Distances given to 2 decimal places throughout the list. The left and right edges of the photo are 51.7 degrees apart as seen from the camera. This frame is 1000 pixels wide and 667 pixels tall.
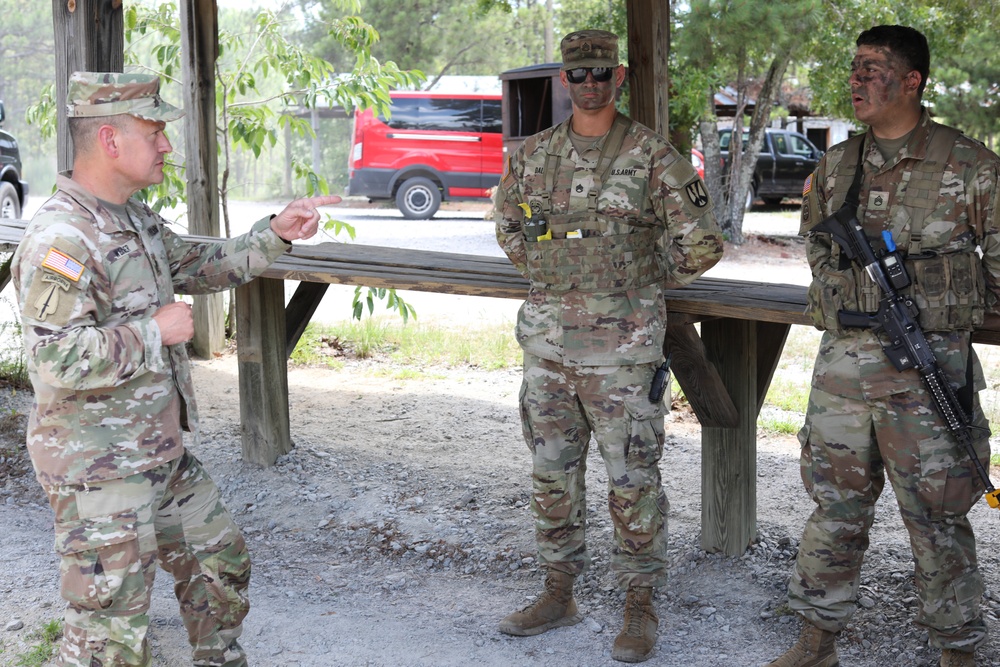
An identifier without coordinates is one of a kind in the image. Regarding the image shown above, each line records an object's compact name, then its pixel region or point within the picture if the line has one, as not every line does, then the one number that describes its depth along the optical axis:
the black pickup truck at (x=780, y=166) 19.02
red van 16.72
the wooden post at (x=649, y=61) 4.57
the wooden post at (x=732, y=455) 3.90
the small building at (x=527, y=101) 10.86
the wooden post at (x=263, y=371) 4.96
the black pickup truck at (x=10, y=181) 11.30
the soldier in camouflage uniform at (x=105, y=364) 2.37
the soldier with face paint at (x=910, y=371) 2.82
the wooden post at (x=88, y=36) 4.06
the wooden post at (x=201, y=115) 6.25
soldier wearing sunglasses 3.20
